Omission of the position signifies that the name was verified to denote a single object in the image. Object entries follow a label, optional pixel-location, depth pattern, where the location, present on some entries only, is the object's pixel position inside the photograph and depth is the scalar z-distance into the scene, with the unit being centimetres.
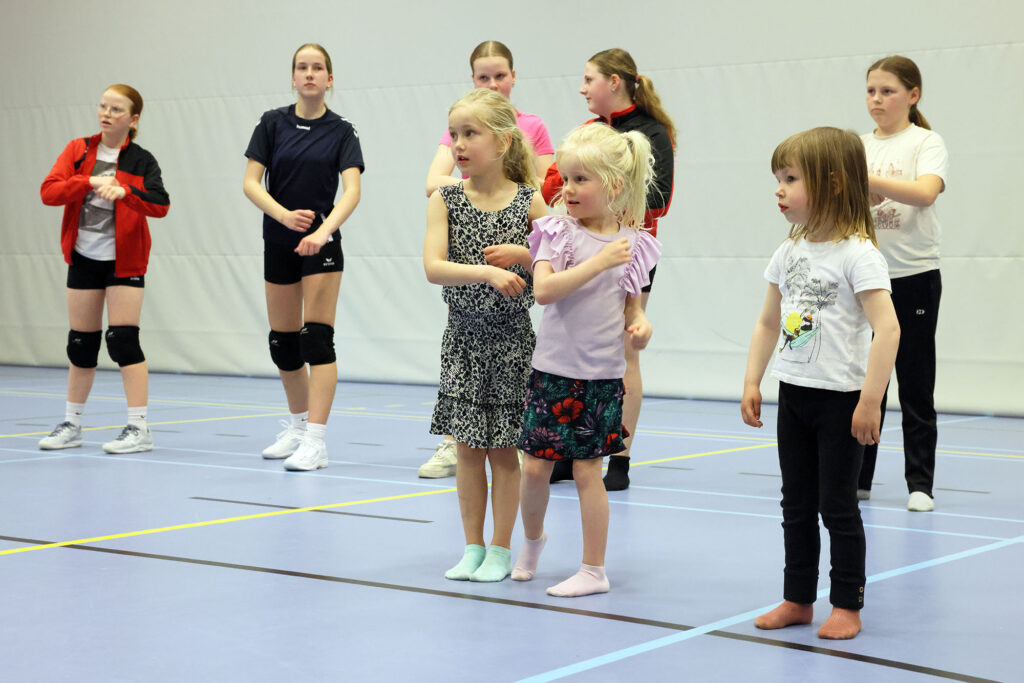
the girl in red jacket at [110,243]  964
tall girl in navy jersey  914
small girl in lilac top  528
